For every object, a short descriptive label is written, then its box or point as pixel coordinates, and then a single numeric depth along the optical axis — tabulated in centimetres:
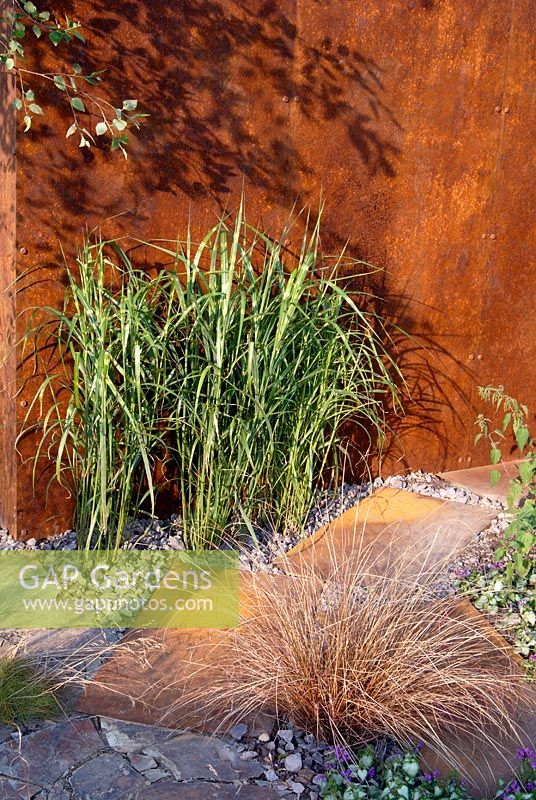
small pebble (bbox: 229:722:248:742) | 208
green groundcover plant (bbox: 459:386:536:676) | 261
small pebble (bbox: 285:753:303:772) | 200
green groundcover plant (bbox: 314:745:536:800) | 190
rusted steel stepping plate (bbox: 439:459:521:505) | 386
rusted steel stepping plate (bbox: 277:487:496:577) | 305
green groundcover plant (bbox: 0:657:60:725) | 208
